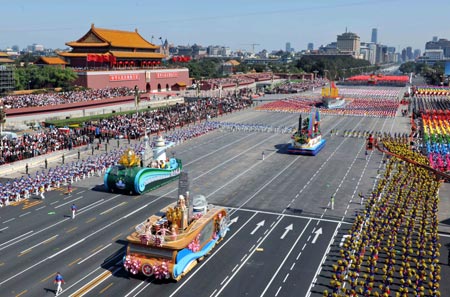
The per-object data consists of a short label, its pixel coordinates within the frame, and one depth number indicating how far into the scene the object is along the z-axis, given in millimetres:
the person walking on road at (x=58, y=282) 19781
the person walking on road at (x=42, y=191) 32728
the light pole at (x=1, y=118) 49278
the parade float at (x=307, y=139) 48875
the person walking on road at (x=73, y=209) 28812
